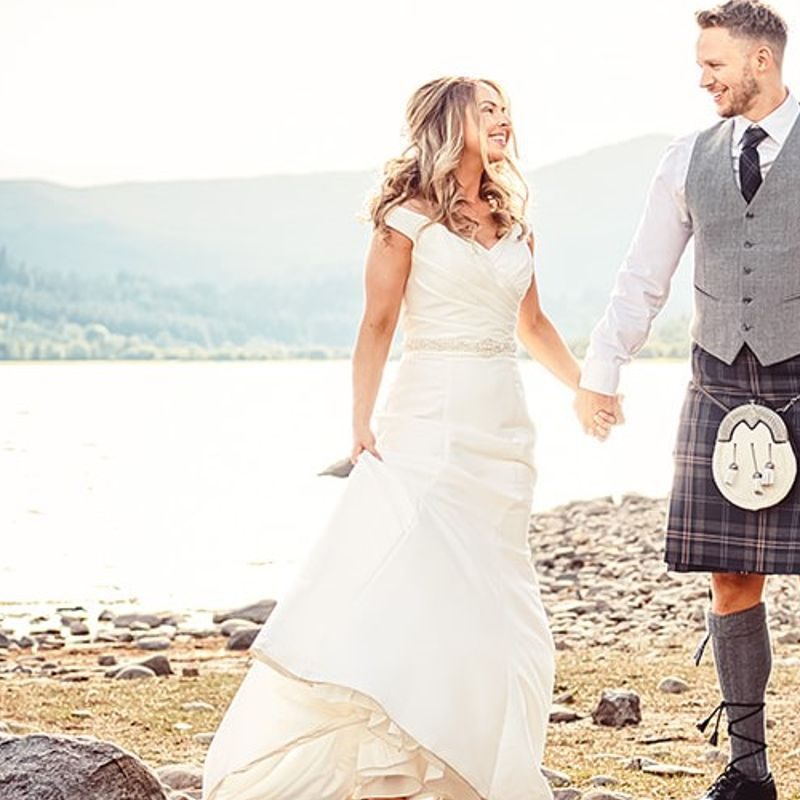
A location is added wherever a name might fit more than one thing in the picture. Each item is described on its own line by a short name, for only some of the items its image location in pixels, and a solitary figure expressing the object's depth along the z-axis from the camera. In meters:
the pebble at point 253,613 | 11.65
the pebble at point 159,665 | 8.88
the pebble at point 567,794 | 5.59
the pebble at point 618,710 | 7.08
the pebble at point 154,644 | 10.45
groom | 5.28
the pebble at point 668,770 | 6.14
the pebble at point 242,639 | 10.29
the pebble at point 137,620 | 11.64
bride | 4.99
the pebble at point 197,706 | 7.64
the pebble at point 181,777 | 5.81
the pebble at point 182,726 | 7.21
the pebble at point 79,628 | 11.28
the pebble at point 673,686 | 7.85
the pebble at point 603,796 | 5.53
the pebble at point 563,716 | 7.27
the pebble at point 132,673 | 8.79
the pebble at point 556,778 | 5.97
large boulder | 4.57
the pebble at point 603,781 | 5.95
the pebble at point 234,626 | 10.91
